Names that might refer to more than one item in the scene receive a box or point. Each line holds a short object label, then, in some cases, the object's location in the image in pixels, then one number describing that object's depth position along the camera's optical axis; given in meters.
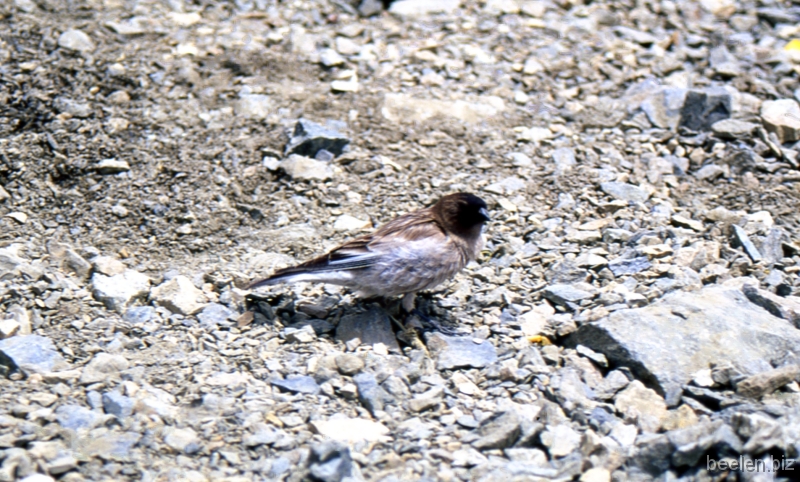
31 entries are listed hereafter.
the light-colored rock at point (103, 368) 8.53
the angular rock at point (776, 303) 9.65
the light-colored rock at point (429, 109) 13.72
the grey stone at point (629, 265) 10.63
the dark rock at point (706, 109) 13.63
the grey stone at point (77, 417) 7.82
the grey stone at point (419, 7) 16.30
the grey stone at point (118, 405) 8.01
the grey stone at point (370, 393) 8.35
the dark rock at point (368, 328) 9.65
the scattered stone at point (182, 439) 7.64
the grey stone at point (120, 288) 10.02
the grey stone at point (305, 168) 12.47
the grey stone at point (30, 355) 8.65
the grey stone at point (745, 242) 10.98
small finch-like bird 9.82
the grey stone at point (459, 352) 9.21
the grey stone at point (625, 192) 12.20
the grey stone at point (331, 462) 7.06
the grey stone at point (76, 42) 14.05
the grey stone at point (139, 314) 9.78
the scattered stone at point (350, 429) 7.90
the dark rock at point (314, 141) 12.76
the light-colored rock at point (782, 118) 13.33
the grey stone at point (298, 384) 8.57
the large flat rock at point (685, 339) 8.77
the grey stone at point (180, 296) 9.96
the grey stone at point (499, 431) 7.73
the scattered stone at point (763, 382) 8.33
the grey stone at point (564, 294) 10.14
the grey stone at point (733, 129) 13.25
